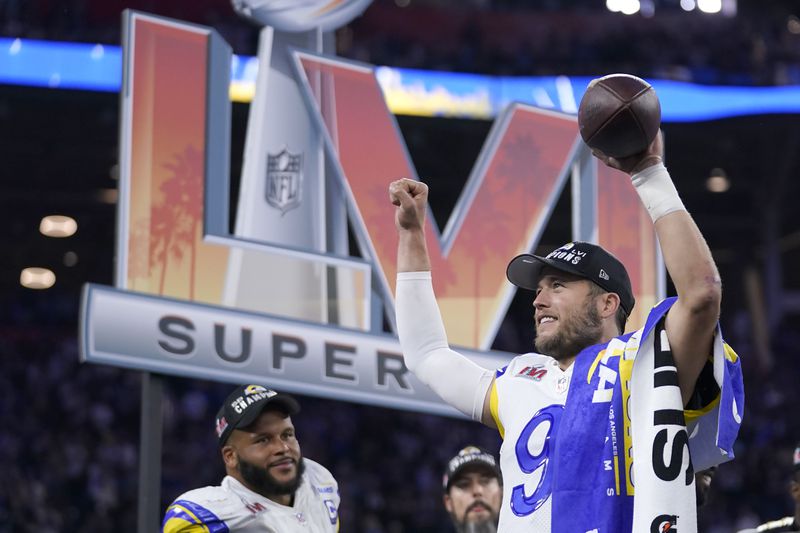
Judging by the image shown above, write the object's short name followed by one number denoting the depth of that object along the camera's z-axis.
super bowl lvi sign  7.09
